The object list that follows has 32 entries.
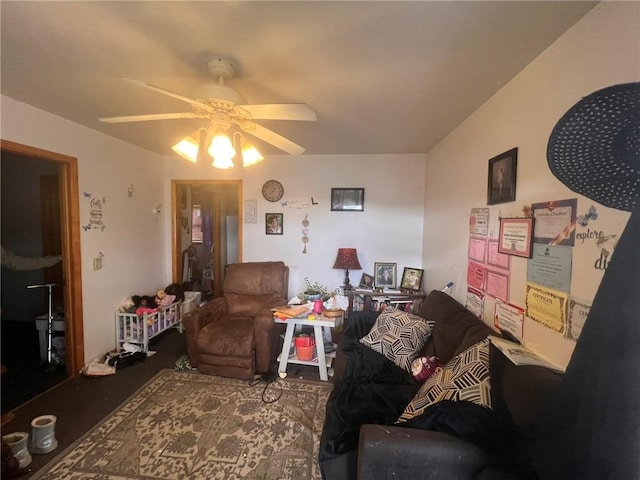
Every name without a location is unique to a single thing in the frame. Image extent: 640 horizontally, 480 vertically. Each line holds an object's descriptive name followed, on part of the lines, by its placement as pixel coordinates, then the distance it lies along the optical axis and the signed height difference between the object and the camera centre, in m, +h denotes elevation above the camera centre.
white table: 2.54 -1.09
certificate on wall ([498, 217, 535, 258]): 1.41 -0.04
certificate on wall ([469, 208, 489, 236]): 1.87 +0.06
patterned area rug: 1.56 -1.38
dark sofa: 0.98 -0.81
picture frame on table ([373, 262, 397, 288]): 3.40 -0.57
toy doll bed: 2.89 -1.09
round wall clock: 3.52 +0.48
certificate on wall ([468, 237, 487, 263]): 1.89 -0.14
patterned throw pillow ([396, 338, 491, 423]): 1.19 -0.71
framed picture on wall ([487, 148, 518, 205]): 1.56 +0.31
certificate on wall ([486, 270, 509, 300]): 1.61 -0.34
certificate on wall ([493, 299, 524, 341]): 1.47 -0.50
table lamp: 3.16 -0.38
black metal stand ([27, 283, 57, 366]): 2.58 -1.01
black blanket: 1.33 -0.99
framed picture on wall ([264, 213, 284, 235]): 3.54 +0.06
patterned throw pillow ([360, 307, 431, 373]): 2.00 -0.83
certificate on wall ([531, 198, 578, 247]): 1.15 +0.04
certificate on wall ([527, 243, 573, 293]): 1.17 -0.17
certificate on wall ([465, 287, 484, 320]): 1.88 -0.52
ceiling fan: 1.37 +0.61
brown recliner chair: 2.45 -1.03
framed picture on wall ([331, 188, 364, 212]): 3.43 +0.36
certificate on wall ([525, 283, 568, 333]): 1.18 -0.36
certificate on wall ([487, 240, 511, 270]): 1.61 -0.17
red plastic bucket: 2.60 -1.14
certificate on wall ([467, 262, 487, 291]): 1.88 -0.33
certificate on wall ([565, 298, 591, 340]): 1.07 -0.35
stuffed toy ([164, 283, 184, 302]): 3.48 -0.82
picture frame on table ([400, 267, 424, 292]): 3.20 -0.60
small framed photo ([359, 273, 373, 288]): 3.32 -0.64
